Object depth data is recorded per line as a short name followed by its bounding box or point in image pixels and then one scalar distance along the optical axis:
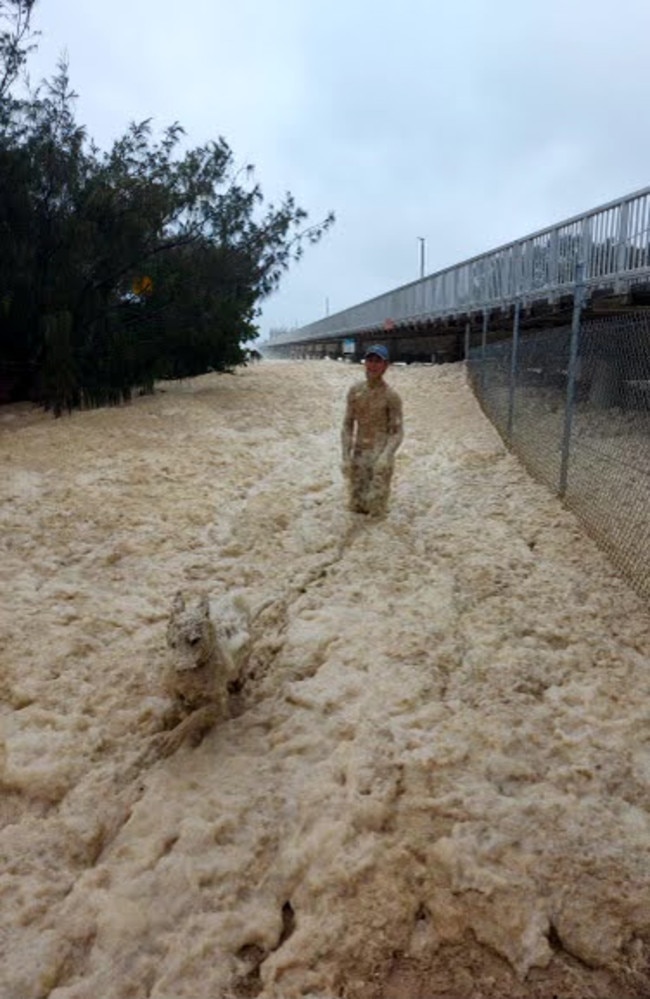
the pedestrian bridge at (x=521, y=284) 7.68
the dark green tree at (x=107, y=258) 8.84
